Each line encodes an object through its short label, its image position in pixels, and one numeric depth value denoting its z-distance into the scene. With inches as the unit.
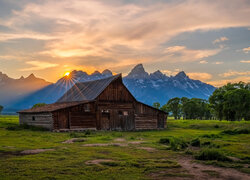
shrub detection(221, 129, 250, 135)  1327.1
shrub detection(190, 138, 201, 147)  874.8
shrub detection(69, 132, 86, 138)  1142.5
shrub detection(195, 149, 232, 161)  587.2
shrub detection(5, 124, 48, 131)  1499.8
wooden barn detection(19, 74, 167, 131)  1553.9
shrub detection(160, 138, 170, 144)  935.0
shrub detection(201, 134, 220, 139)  1159.8
